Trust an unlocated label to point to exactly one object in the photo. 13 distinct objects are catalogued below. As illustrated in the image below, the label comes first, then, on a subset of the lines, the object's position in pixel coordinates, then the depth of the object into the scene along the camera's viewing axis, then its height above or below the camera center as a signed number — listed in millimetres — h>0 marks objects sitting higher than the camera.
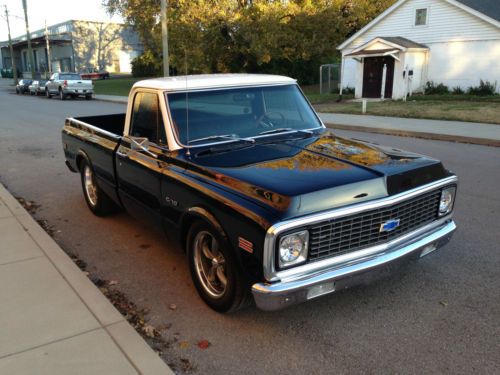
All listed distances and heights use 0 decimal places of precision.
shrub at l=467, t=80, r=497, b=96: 23594 -705
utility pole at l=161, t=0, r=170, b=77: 20969 +1668
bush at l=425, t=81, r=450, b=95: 25266 -749
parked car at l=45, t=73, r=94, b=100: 31173 -681
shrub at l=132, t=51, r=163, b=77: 59734 +822
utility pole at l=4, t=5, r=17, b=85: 55000 +6132
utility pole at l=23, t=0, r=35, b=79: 44831 +4608
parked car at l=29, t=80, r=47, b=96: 36094 -898
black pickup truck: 3033 -825
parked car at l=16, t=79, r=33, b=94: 40156 -865
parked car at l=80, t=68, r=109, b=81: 61762 -59
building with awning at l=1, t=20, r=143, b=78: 70812 +4408
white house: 23953 +1398
